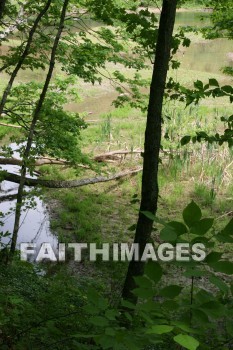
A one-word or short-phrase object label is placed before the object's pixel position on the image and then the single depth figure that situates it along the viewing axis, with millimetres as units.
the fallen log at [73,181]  9547
